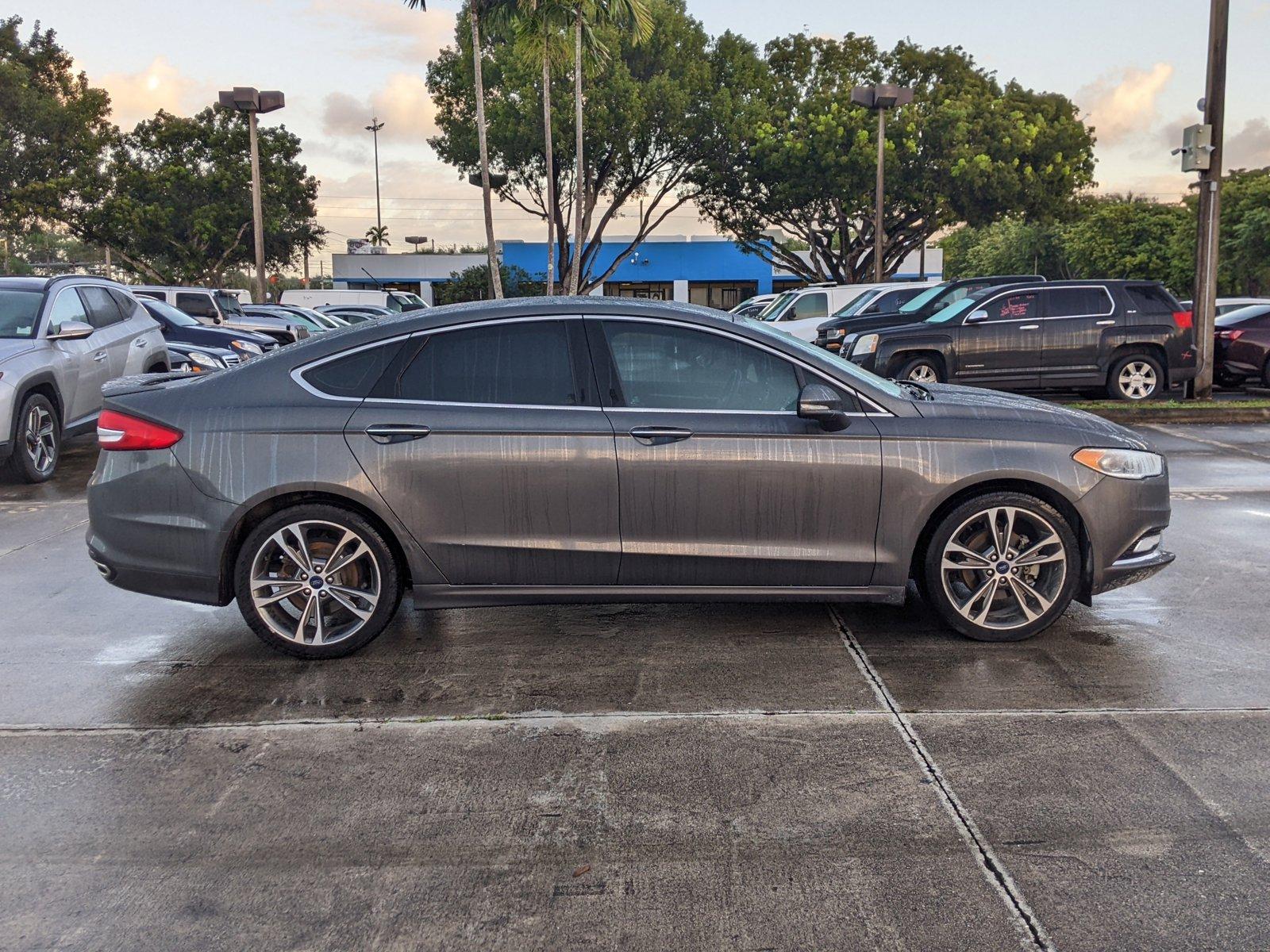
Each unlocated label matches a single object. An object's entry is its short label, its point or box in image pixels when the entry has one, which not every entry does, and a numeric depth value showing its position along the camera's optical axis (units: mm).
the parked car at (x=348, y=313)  30609
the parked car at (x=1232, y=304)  18811
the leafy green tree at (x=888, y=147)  39812
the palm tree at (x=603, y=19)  32906
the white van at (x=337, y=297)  45625
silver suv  9727
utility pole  14594
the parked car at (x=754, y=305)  28095
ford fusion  4973
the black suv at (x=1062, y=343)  15297
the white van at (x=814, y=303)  23734
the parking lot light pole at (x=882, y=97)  30719
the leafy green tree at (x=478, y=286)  49344
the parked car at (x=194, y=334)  17062
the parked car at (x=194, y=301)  21094
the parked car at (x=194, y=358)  14703
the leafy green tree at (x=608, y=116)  39344
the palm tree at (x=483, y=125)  32219
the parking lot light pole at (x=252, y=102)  29500
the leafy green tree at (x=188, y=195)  48094
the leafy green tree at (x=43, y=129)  46406
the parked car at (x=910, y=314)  18391
